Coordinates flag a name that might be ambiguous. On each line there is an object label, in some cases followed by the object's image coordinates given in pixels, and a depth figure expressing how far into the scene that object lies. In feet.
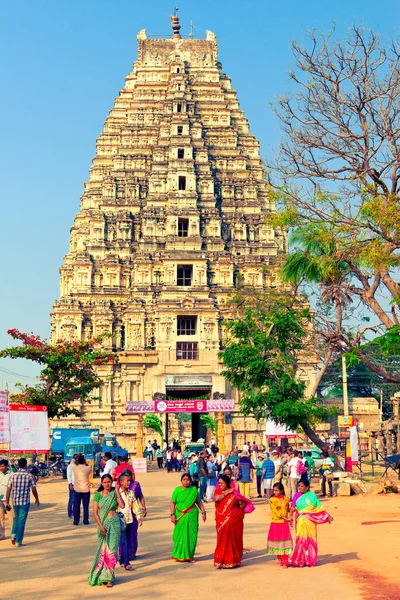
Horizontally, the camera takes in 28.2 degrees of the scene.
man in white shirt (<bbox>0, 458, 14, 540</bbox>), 49.70
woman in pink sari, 39.70
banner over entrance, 126.52
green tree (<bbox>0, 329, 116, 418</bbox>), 122.11
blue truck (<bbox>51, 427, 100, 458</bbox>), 132.36
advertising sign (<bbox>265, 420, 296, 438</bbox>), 106.73
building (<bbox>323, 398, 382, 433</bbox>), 161.58
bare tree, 60.75
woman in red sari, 39.04
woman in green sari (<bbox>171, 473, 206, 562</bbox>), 40.19
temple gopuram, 165.37
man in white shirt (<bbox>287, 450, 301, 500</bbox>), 66.74
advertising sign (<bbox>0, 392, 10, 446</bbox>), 66.44
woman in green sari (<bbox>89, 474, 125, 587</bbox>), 35.86
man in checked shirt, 46.65
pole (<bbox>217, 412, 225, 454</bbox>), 133.18
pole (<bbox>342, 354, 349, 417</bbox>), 128.36
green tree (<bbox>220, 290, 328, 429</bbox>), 85.73
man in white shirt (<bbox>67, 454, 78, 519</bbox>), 57.41
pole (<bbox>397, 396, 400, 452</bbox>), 108.00
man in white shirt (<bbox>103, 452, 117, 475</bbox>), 62.06
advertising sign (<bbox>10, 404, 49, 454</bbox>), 75.10
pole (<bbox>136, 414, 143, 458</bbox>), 126.82
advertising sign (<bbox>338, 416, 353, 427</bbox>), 99.67
